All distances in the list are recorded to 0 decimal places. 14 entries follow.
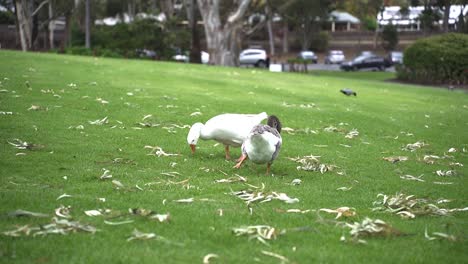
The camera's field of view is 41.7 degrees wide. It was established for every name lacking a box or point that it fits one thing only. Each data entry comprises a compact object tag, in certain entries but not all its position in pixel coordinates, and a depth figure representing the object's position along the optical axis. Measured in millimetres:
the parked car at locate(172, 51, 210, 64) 46681
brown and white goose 8180
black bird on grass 22266
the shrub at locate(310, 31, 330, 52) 86375
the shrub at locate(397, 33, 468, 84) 37000
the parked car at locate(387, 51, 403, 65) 67556
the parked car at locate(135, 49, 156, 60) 44312
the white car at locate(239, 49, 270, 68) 62156
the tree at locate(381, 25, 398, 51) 83000
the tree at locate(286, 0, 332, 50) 69062
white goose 9352
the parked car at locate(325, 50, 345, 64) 75062
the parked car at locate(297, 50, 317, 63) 73088
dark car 63688
